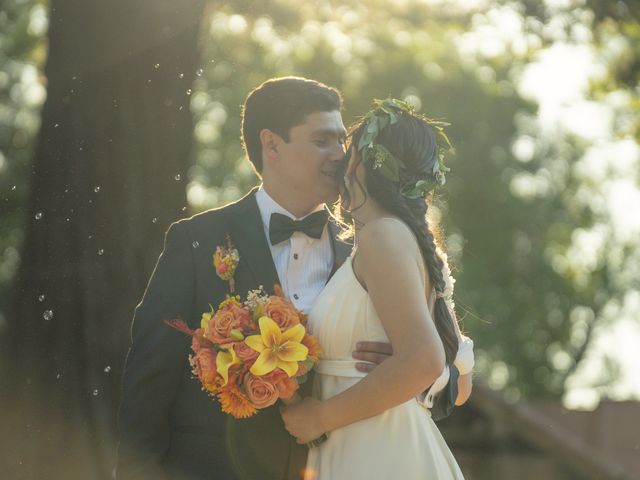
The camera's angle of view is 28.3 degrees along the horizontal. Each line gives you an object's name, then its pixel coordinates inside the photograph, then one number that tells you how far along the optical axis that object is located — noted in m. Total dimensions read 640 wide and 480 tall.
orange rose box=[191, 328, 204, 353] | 4.74
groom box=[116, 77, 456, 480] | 5.19
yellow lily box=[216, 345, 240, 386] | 4.63
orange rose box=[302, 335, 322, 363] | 4.72
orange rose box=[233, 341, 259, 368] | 4.63
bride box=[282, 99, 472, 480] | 4.63
